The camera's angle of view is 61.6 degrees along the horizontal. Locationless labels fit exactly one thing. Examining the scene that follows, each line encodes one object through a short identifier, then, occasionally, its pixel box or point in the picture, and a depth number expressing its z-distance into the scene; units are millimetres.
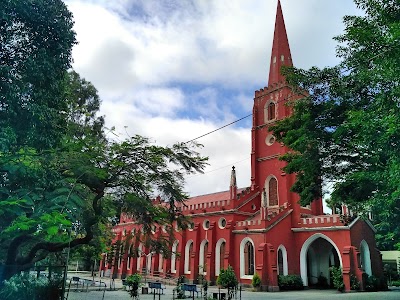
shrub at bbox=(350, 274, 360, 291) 21844
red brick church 24094
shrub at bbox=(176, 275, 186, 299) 17172
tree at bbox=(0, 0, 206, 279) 7812
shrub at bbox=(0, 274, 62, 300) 9297
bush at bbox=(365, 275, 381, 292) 22672
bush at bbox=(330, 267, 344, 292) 21969
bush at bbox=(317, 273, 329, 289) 25484
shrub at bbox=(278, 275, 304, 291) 23484
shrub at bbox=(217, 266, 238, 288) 15962
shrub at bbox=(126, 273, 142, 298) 12820
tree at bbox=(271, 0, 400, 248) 9766
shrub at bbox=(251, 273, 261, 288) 22973
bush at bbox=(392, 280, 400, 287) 30688
